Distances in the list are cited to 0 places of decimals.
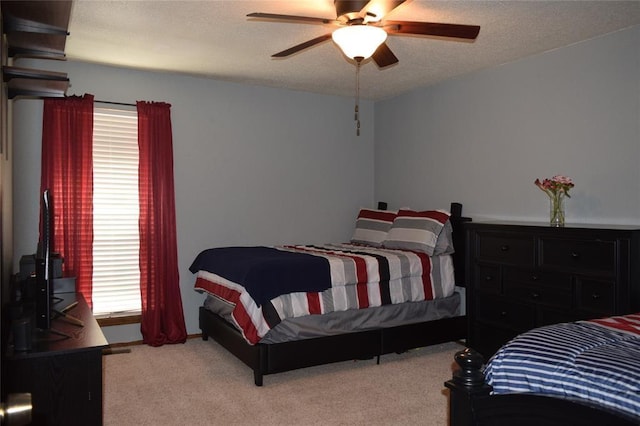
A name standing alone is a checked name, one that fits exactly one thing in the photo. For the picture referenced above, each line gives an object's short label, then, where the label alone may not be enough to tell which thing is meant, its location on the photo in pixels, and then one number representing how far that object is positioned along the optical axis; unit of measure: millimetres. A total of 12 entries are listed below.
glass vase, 3533
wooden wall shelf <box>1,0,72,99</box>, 1980
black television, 2137
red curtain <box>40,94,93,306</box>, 4000
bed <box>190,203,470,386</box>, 3416
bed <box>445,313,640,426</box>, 1334
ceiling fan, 2520
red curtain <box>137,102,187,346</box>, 4344
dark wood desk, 1911
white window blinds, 4258
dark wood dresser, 2879
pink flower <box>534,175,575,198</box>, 3484
